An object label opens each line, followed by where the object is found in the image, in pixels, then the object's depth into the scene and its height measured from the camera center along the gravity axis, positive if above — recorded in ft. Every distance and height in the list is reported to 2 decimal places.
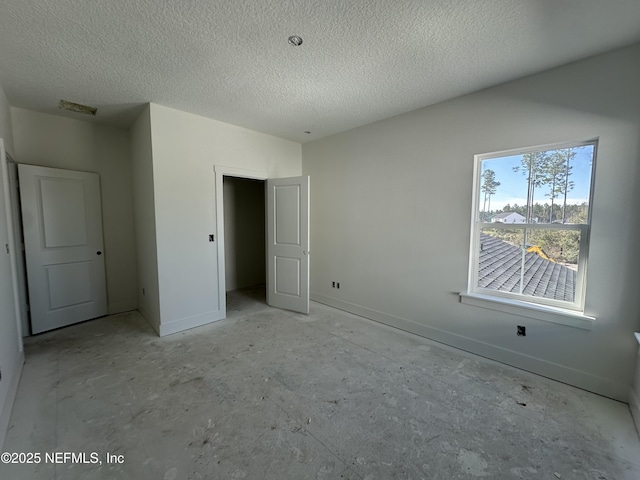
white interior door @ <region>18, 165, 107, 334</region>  10.14 -1.06
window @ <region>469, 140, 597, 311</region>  7.28 -0.07
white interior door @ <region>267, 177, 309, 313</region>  12.32 -1.11
